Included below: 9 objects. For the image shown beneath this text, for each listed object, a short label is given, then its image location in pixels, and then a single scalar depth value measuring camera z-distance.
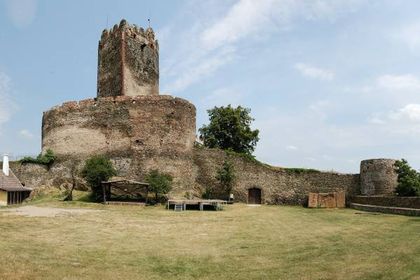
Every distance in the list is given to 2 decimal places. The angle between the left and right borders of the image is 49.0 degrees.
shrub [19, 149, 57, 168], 28.73
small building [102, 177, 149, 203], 25.12
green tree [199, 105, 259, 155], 36.75
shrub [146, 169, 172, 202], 24.75
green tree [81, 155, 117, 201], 24.47
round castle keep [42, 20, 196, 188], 26.77
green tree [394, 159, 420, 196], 26.20
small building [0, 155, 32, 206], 27.05
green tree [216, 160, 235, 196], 27.89
